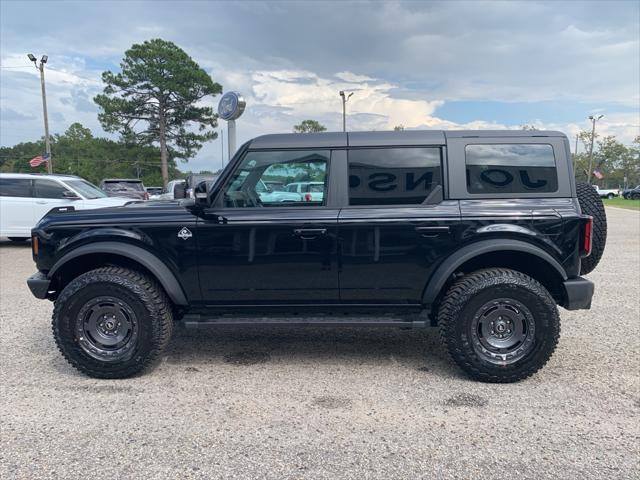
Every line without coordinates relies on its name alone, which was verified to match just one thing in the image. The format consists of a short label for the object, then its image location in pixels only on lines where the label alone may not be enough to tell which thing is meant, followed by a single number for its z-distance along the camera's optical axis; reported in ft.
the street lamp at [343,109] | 87.86
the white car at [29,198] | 34.96
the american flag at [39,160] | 77.38
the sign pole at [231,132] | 33.66
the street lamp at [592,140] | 179.58
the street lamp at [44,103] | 75.10
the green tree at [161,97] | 117.08
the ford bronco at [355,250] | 11.67
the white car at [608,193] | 154.38
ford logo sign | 34.65
